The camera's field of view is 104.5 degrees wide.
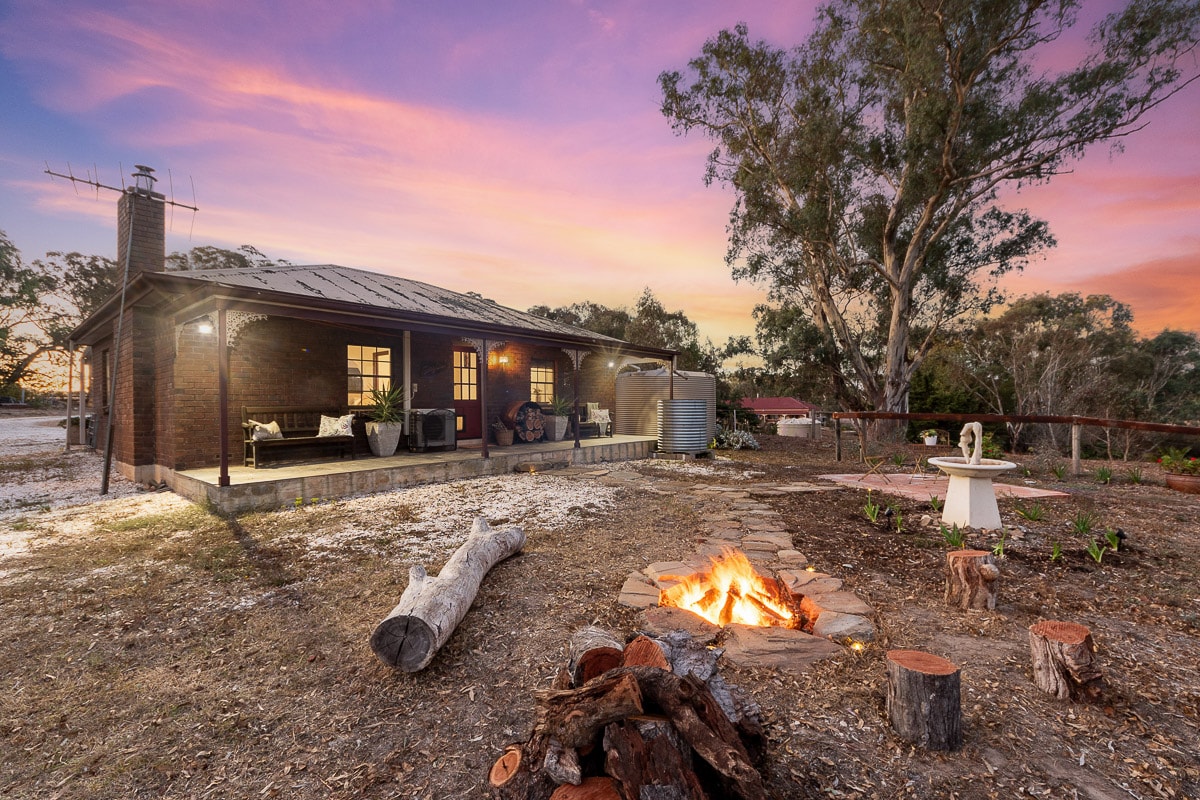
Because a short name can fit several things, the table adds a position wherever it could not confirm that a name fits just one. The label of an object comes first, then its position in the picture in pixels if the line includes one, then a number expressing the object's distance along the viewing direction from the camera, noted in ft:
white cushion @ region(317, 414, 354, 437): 25.41
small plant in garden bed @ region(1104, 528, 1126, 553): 12.39
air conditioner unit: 28.63
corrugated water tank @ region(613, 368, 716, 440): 42.37
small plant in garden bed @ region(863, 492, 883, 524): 15.81
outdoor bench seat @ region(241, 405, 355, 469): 23.01
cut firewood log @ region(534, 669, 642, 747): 4.58
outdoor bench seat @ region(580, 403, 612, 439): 41.63
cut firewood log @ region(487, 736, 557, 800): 4.52
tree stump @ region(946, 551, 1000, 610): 9.36
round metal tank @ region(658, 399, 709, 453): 35.91
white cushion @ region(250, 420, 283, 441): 22.63
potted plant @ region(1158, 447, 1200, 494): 21.20
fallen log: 7.53
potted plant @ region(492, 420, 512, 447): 34.55
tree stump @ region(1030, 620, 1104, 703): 6.45
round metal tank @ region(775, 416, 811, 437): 65.87
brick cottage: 21.80
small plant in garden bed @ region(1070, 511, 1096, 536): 13.38
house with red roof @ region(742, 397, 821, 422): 132.77
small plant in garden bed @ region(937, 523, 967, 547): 12.32
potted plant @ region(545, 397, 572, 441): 38.29
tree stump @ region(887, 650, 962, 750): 5.58
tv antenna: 24.64
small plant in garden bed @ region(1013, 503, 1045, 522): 15.17
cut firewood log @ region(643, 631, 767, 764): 5.39
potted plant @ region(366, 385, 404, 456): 27.14
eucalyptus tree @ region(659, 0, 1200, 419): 39.73
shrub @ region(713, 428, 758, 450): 41.50
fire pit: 7.93
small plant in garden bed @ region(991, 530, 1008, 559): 11.81
